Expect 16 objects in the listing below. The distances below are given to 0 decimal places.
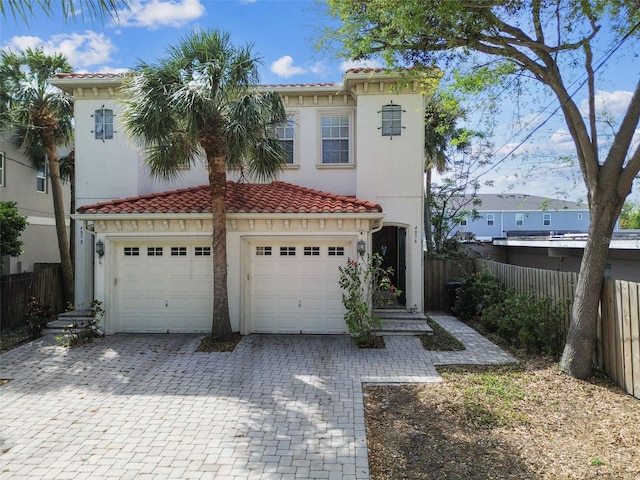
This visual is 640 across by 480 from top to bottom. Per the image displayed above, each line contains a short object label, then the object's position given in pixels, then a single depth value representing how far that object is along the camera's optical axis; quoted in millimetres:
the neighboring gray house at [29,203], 15148
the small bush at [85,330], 9588
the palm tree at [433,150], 17000
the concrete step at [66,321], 10578
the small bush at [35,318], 10023
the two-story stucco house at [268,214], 10172
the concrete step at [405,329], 10148
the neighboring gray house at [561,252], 10086
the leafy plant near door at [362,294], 9102
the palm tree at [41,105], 12578
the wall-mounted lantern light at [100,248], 10203
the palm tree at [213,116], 8172
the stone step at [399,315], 10922
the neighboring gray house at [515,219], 36500
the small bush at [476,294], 11156
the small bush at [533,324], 8102
